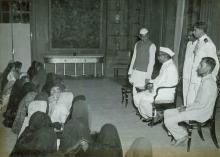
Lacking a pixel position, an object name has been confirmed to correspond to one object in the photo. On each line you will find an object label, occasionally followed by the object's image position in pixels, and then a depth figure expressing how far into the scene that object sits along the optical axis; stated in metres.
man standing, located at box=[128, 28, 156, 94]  6.54
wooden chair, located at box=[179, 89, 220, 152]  4.54
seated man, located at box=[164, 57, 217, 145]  4.40
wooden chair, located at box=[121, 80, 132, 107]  6.79
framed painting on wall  9.95
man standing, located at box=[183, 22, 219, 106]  5.30
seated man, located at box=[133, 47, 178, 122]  5.49
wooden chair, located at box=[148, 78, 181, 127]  5.45
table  9.89
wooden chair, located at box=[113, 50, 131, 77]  10.14
